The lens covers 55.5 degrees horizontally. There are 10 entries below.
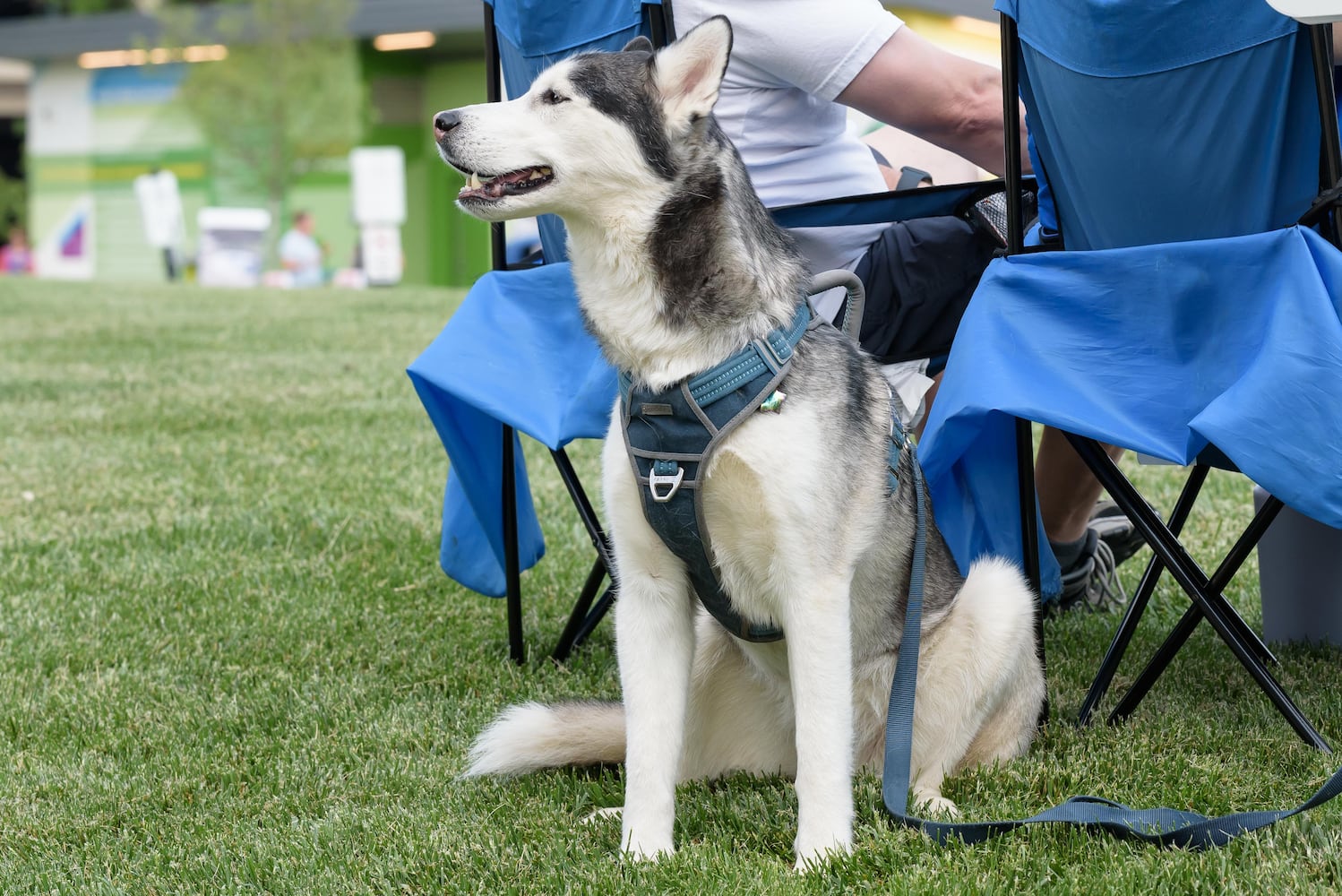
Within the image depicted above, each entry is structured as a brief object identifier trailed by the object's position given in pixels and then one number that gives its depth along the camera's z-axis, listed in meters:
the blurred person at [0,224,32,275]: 30.92
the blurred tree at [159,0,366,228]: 25.78
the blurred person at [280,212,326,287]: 23.55
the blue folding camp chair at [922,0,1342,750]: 2.04
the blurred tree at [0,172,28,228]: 34.06
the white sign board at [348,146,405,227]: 20.44
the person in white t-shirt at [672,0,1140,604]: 2.64
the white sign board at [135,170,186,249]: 23.38
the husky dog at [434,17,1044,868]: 2.10
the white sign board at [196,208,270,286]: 22.28
